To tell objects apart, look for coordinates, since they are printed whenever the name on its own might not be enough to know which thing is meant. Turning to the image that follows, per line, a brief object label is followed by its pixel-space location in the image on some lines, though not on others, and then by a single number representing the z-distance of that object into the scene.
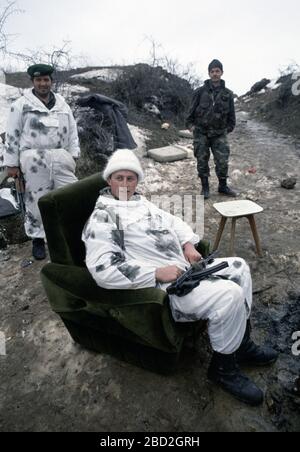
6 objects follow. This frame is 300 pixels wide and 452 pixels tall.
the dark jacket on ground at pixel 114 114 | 6.36
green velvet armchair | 2.10
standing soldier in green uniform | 5.39
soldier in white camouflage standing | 3.54
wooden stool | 3.74
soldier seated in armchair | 2.09
